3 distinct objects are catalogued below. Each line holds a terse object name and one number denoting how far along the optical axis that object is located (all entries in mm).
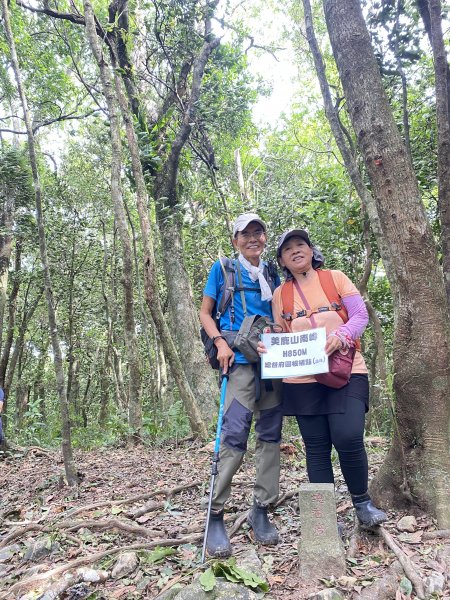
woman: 3152
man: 3361
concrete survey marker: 2877
